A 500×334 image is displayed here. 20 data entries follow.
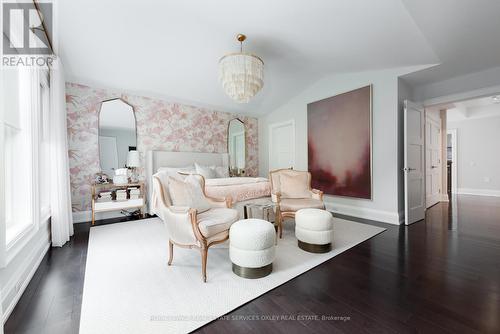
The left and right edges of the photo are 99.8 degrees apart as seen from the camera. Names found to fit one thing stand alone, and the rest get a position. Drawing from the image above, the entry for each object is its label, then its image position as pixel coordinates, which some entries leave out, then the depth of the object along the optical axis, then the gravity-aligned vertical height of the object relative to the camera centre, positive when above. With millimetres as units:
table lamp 4371 +103
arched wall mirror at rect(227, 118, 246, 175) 6043 +514
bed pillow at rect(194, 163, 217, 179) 4695 -163
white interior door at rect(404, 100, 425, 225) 3717 -26
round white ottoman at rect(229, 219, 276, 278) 1945 -807
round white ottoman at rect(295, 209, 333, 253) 2506 -835
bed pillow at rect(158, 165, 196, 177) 4570 -95
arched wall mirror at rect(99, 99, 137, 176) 4238 +658
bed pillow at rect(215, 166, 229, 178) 5086 -205
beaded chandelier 2842 +1227
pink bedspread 3428 -421
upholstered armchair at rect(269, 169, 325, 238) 3102 -507
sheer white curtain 2861 +2
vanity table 3801 -695
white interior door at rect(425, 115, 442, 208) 4930 +6
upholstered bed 3506 -332
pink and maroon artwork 4148 +395
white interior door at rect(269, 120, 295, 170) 5754 +507
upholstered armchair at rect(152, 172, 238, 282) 2006 -596
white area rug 1479 -1087
